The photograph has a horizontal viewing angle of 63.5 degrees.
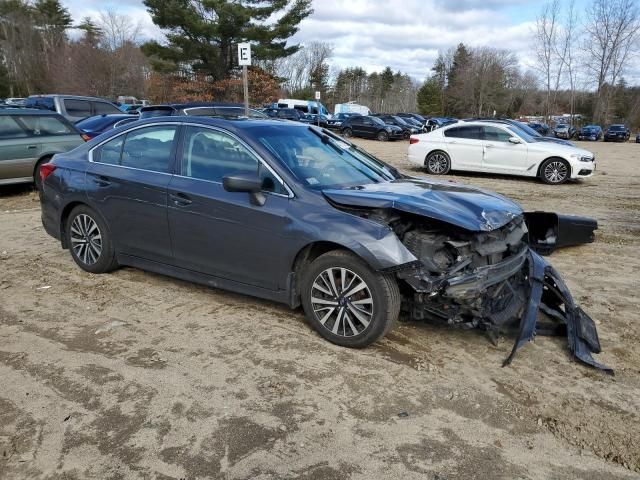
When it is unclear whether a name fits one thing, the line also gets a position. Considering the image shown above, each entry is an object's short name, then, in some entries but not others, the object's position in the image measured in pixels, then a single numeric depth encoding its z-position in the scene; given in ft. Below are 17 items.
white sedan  42.37
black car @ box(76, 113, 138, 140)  39.81
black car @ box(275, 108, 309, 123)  102.68
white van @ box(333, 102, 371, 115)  179.72
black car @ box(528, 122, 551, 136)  113.15
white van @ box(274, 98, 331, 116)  147.64
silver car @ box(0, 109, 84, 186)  31.35
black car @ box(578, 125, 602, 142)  133.23
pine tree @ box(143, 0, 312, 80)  109.40
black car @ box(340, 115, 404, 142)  106.73
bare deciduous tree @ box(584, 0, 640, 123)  144.46
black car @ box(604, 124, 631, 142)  131.54
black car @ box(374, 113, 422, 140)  112.33
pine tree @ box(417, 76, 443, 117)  237.86
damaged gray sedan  12.05
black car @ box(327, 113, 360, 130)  127.89
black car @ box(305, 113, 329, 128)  119.48
